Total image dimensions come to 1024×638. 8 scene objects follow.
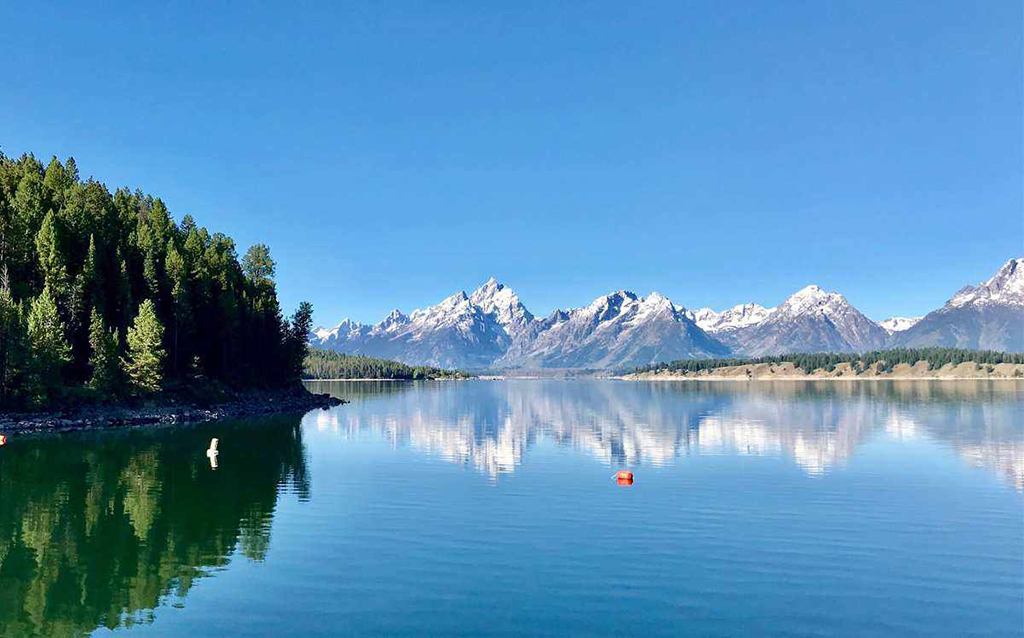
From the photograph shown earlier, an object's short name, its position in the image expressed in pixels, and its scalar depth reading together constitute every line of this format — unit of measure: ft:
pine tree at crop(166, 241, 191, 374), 439.63
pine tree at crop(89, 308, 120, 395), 359.46
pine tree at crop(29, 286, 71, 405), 327.88
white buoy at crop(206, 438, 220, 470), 235.20
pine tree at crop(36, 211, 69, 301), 366.84
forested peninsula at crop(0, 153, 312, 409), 335.88
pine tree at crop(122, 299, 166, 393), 380.37
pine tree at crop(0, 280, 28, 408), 319.88
